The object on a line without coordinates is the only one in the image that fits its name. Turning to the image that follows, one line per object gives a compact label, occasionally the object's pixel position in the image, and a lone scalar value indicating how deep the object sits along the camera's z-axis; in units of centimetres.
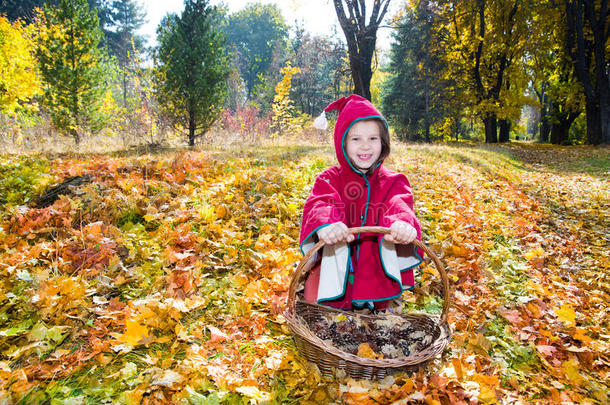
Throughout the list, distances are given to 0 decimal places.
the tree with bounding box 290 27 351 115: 2133
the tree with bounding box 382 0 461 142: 1881
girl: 209
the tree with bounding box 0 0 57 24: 2336
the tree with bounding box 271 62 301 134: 1410
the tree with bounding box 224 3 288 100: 4271
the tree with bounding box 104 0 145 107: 3372
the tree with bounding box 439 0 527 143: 1680
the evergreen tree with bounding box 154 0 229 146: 893
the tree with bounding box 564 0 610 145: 1363
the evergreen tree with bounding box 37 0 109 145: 939
